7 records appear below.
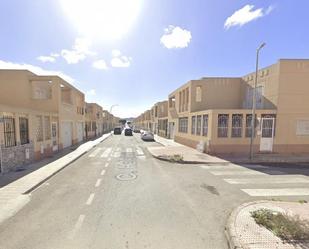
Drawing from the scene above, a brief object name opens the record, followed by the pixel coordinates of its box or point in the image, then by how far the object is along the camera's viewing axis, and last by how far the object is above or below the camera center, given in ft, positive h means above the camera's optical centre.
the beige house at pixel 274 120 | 46.24 -0.17
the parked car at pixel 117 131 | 142.50 -11.30
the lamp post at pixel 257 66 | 37.88 +6.83
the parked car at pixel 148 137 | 88.38 -9.64
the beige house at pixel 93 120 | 105.37 -2.49
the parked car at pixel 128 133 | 125.90 -11.12
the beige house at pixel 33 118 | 30.76 -0.64
